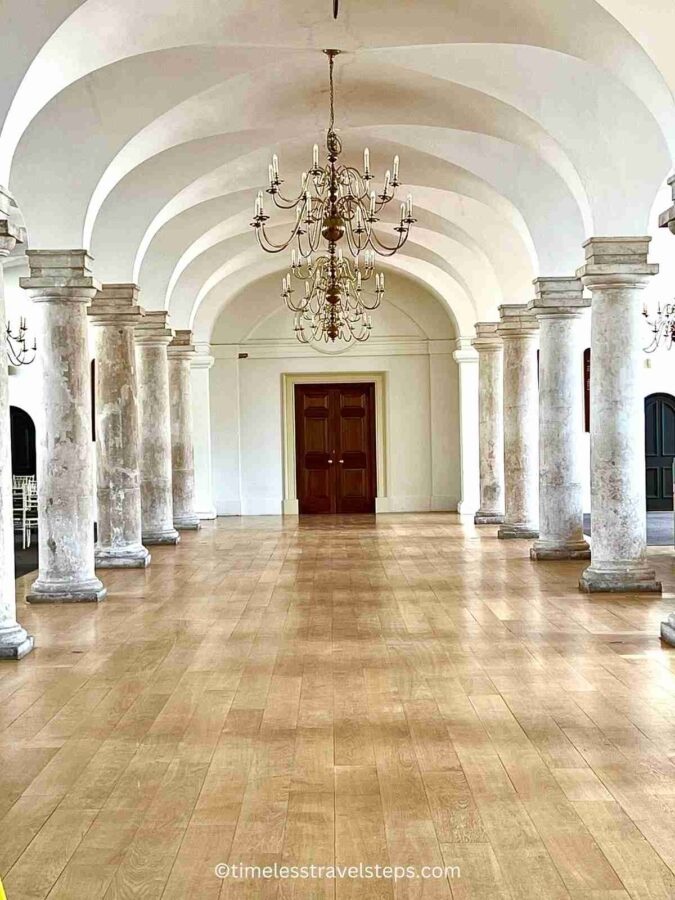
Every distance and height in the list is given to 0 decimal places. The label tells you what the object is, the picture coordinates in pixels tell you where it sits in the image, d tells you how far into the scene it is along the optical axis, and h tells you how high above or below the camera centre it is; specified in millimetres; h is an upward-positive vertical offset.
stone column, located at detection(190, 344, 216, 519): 22031 +741
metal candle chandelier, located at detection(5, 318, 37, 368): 18448 +1978
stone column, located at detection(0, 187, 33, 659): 7805 -455
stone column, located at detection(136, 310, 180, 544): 16281 +496
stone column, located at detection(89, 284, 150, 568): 13219 +622
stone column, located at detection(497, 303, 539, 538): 16125 +520
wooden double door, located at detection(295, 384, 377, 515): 23625 +201
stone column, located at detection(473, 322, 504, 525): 18984 +689
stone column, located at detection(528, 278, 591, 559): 13234 +322
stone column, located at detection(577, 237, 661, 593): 10500 +389
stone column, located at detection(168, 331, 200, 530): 19000 +438
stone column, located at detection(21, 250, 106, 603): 10609 +298
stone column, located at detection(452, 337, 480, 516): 21781 +574
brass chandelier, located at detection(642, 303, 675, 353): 17453 +1952
